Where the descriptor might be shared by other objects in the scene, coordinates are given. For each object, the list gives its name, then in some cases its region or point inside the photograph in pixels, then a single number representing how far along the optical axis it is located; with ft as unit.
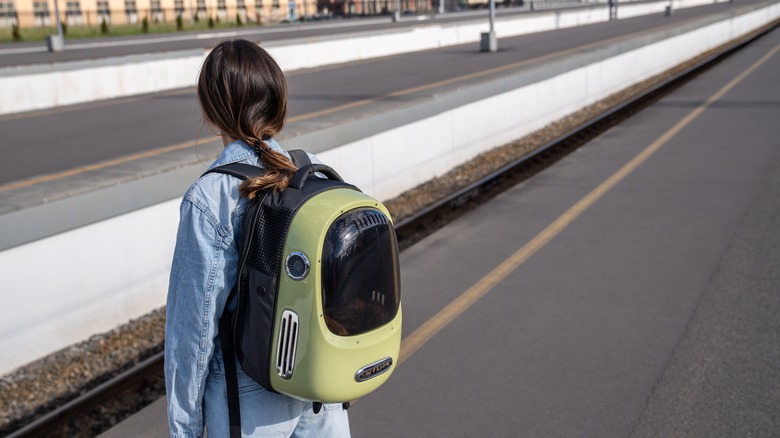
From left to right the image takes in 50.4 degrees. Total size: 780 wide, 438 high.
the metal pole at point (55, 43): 88.48
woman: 6.79
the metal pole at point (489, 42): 77.66
